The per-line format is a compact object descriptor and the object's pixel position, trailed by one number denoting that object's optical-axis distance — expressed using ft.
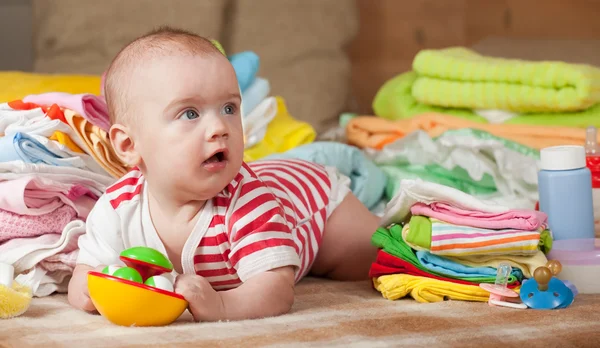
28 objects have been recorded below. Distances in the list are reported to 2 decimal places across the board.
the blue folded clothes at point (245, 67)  7.04
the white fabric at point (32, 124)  6.12
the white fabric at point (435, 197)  5.63
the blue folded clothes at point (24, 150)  6.01
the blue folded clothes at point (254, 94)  6.99
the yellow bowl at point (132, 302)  5.15
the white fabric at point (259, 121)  6.92
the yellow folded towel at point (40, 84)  6.61
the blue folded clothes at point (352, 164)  6.66
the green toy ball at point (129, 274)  5.19
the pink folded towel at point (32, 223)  5.92
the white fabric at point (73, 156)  6.09
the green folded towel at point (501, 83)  6.95
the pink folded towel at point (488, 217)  5.54
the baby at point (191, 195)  5.37
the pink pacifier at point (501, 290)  5.45
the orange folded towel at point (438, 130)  6.92
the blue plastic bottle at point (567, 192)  5.82
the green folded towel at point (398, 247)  5.56
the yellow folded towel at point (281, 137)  6.93
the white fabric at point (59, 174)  5.98
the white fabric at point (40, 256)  5.84
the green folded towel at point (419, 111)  7.04
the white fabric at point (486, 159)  6.60
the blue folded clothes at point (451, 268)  5.58
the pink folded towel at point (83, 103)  6.23
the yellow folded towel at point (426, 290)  5.53
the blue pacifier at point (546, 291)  5.39
